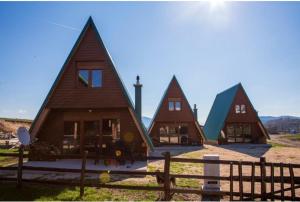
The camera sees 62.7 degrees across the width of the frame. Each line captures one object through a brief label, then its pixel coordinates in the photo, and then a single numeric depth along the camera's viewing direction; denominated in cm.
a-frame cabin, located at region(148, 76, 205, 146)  2844
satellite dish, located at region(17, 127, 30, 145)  998
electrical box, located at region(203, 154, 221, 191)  810
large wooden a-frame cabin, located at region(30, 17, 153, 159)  1483
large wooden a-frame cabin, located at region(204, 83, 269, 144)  3102
